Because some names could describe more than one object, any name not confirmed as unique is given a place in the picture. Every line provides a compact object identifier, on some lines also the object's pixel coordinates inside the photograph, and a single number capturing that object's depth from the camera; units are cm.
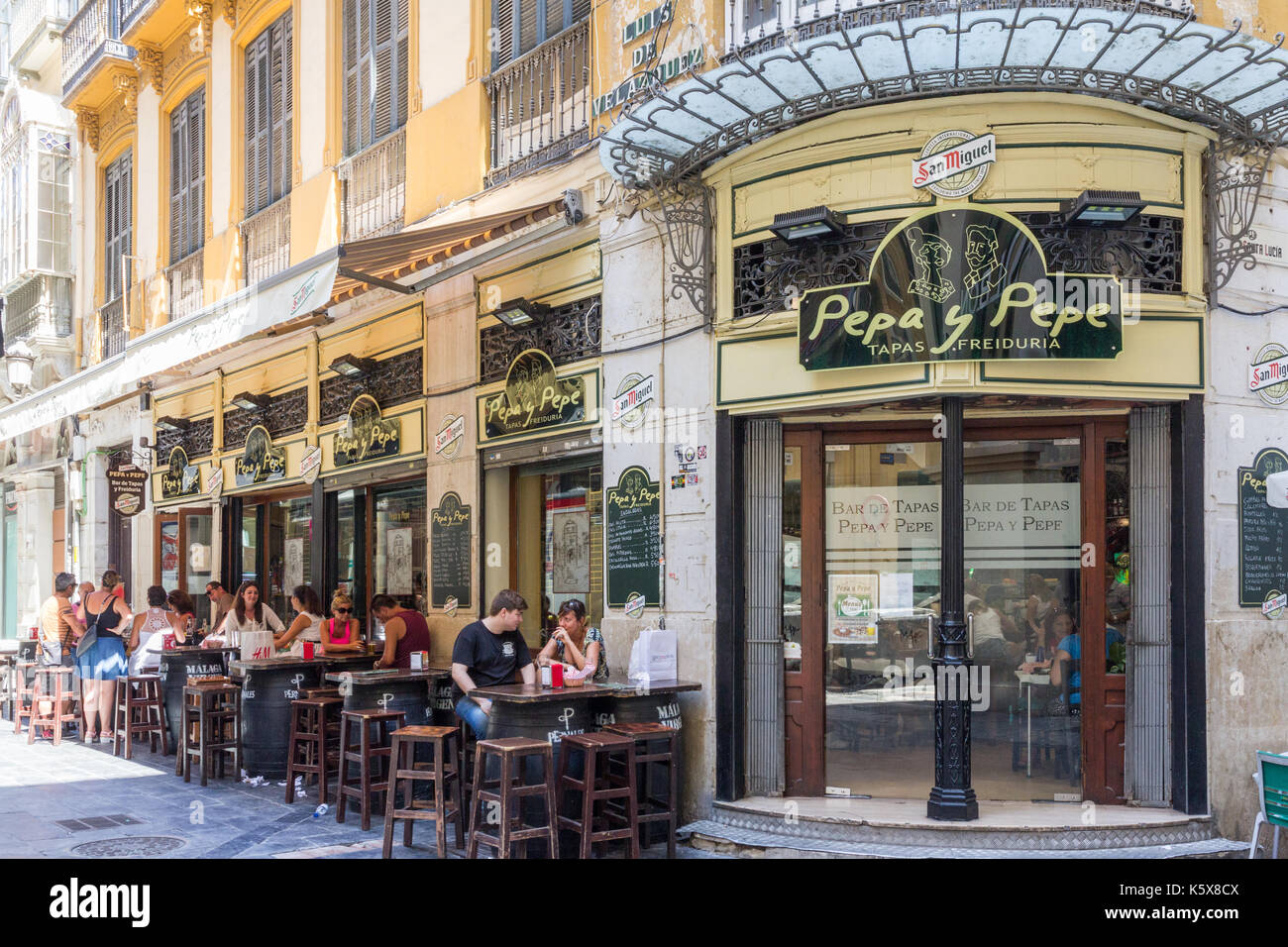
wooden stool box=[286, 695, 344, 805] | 999
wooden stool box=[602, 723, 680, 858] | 797
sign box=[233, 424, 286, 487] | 1544
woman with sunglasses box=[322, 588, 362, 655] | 1214
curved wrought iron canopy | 725
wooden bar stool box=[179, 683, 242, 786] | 1119
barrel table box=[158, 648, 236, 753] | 1288
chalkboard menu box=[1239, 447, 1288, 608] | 822
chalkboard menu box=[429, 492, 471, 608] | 1158
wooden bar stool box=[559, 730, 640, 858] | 762
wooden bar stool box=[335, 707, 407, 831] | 892
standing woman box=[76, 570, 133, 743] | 1362
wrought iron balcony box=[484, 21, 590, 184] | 1030
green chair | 701
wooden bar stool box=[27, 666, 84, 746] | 1405
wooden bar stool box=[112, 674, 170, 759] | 1298
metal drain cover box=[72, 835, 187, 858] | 835
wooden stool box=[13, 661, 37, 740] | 1448
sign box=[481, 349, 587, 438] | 1030
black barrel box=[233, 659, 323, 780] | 1122
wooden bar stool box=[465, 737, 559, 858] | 740
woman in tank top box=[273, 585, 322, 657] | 1254
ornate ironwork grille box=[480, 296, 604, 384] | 1020
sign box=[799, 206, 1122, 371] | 787
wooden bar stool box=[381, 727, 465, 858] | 801
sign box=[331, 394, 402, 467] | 1291
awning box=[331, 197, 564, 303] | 963
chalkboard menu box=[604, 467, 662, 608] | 942
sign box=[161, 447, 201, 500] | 1786
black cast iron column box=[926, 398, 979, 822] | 782
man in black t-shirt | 851
